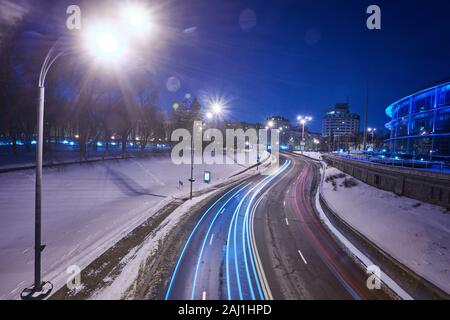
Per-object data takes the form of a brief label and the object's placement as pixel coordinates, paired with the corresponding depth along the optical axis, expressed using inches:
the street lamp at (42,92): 320.5
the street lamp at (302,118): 2134.8
